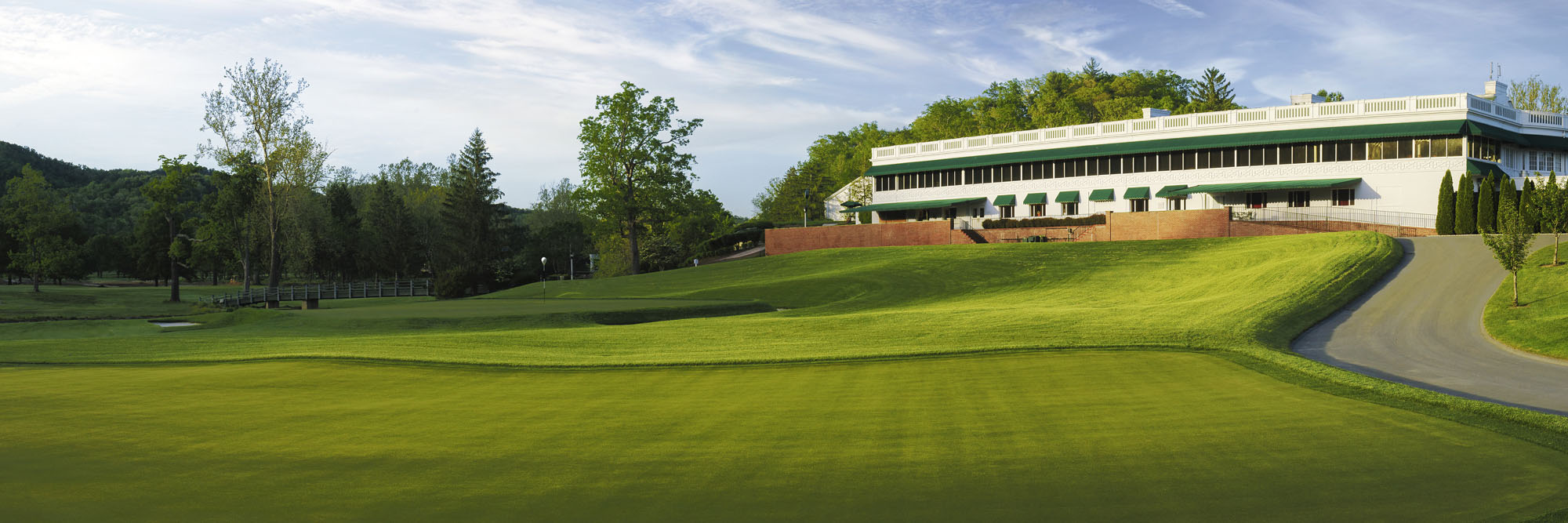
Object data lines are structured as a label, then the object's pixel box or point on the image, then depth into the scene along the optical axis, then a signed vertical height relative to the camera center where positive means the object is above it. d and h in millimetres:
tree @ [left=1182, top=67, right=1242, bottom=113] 99500 +18560
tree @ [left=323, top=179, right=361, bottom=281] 82875 +2927
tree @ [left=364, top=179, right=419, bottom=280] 86875 +1976
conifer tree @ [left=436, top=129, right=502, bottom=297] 81500 +3976
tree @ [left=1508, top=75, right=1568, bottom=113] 77438 +13634
